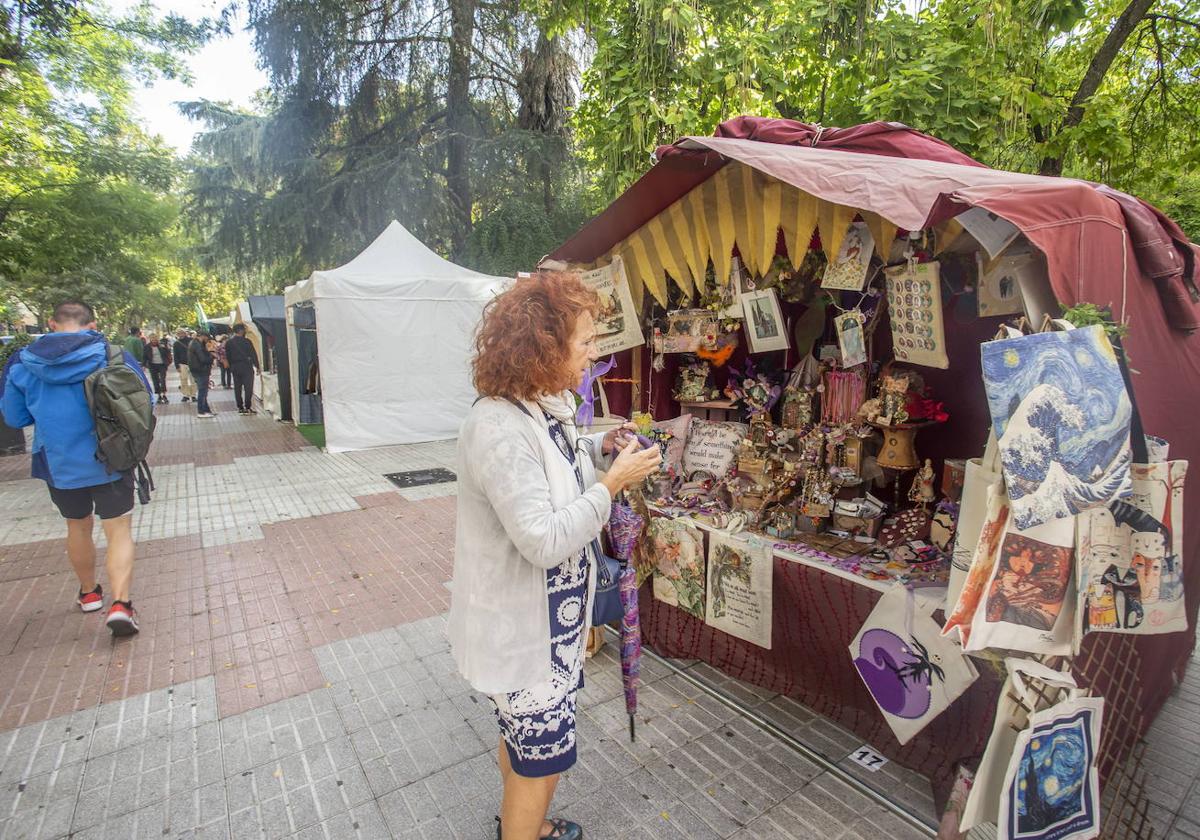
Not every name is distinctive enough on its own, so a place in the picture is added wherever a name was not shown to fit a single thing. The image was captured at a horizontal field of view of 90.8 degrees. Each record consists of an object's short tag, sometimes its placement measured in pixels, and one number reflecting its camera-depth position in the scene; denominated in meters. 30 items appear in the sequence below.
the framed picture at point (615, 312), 3.29
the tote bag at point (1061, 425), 1.33
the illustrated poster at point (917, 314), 2.14
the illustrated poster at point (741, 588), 2.60
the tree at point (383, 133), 12.63
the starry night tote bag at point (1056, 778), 1.38
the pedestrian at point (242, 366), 12.04
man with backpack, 3.12
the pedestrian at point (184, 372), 15.32
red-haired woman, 1.40
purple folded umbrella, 1.99
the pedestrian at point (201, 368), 12.05
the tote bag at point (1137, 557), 1.47
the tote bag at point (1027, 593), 1.41
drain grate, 6.91
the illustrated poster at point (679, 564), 2.85
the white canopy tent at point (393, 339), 8.25
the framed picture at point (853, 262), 2.34
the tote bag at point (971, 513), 1.49
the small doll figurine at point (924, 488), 2.46
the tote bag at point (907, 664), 2.01
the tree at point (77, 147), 10.27
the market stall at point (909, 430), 1.42
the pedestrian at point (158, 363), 14.67
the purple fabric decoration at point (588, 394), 2.71
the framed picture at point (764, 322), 2.82
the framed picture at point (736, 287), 2.94
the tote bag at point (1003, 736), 1.43
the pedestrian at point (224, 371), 18.12
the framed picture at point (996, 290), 1.99
